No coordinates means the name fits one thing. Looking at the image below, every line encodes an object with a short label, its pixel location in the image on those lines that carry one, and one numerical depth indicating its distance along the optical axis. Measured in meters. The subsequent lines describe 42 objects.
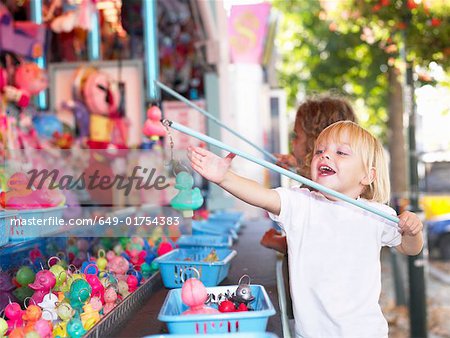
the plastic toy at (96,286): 2.43
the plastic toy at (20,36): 5.07
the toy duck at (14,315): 2.20
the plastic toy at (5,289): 2.48
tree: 6.62
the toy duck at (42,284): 2.41
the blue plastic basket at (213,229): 4.05
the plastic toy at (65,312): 2.20
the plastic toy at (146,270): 2.91
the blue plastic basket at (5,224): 2.47
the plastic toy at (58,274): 2.50
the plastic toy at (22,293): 2.51
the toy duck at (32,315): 2.17
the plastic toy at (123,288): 2.49
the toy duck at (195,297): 2.02
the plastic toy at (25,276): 2.56
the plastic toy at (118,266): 2.81
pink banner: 9.85
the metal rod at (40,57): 5.71
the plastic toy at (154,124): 3.38
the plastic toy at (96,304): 2.27
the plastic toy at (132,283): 2.59
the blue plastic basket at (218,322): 1.85
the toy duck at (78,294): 2.31
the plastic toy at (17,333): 2.02
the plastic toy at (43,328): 2.05
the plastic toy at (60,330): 2.09
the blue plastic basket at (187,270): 2.72
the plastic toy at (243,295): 2.18
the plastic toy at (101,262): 2.91
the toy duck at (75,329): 2.04
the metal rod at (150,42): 5.30
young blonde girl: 2.21
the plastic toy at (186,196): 2.84
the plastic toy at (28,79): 5.16
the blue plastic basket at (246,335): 1.63
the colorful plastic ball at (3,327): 2.12
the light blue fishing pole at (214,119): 2.82
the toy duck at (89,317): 2.15
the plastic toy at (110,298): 2.33
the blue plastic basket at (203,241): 3.42
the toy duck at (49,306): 2.22
